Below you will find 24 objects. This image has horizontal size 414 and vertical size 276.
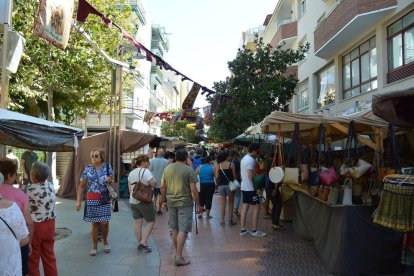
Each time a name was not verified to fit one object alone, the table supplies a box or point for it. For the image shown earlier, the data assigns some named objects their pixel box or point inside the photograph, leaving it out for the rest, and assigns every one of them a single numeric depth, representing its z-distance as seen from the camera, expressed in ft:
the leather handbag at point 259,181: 27.50
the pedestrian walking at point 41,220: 15.92
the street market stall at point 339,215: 18.02
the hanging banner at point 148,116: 94.12
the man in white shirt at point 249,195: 27.02
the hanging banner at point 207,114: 67.23
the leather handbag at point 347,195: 18.75
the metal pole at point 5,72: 18.07
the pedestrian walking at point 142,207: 22.79
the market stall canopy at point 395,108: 13.57
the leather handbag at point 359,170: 19.77
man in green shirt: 20.45
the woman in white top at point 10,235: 10.71
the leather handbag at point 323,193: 20.30
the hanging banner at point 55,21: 19.06
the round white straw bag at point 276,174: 23.49
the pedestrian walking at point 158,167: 35.53
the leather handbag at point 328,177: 20.76
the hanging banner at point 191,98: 46.84
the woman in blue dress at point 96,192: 21.80
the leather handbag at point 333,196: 19.27
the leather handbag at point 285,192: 28.71
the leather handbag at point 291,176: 23.12
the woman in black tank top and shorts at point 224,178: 31.40
